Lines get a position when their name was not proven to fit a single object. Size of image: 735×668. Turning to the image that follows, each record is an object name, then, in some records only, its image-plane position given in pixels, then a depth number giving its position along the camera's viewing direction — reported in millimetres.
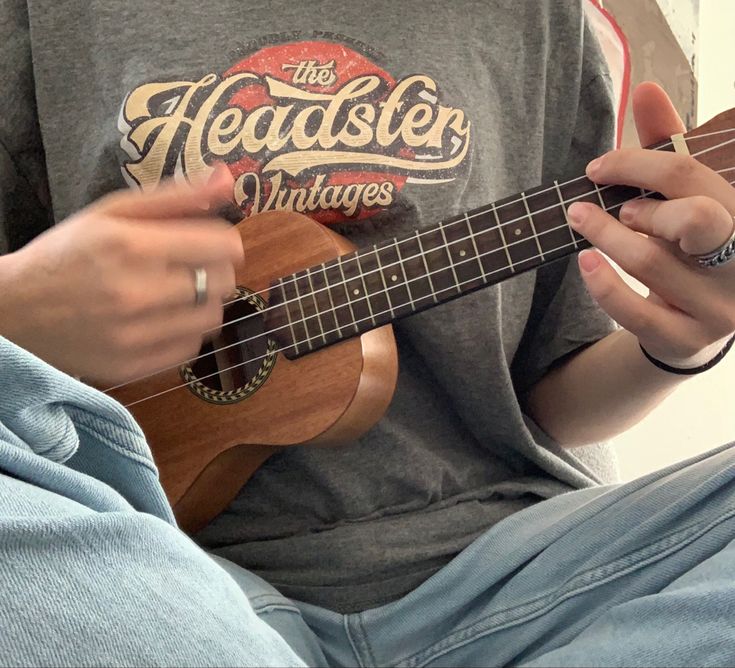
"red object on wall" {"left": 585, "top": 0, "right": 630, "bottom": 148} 1038
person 570
